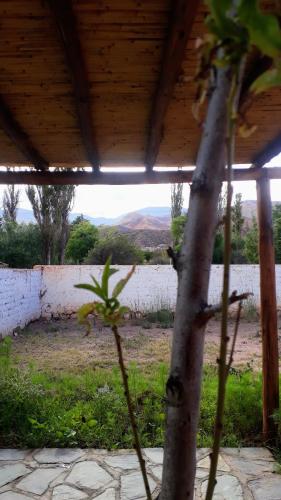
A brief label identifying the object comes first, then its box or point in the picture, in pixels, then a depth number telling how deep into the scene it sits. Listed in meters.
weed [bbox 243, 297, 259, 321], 9.45
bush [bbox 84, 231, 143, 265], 14.34
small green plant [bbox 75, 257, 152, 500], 0.50
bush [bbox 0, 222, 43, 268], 14.44
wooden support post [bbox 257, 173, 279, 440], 2.96
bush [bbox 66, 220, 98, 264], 16.86
